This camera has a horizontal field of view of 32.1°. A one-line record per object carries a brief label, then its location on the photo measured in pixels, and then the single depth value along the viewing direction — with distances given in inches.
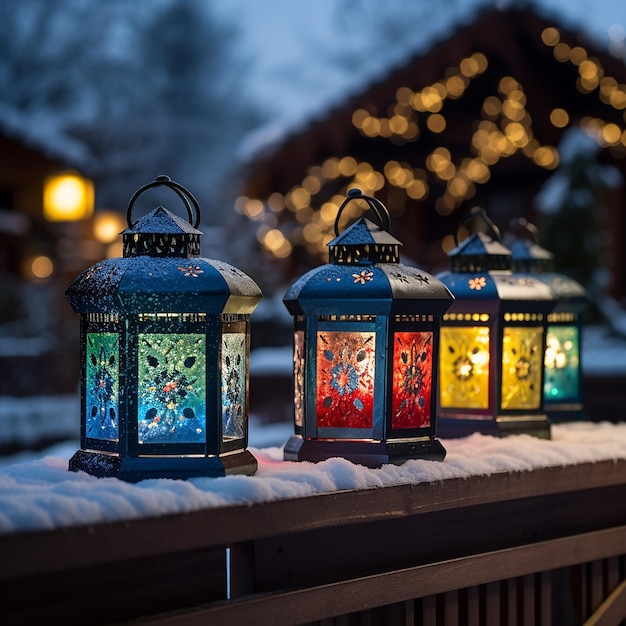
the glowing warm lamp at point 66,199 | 566.3
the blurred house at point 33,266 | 537.6
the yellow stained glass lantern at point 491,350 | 129.2
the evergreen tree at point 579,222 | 343.9
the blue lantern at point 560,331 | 145.6
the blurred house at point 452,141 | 455.5
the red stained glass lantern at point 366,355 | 106.7
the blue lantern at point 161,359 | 94.9
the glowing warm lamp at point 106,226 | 693.9
